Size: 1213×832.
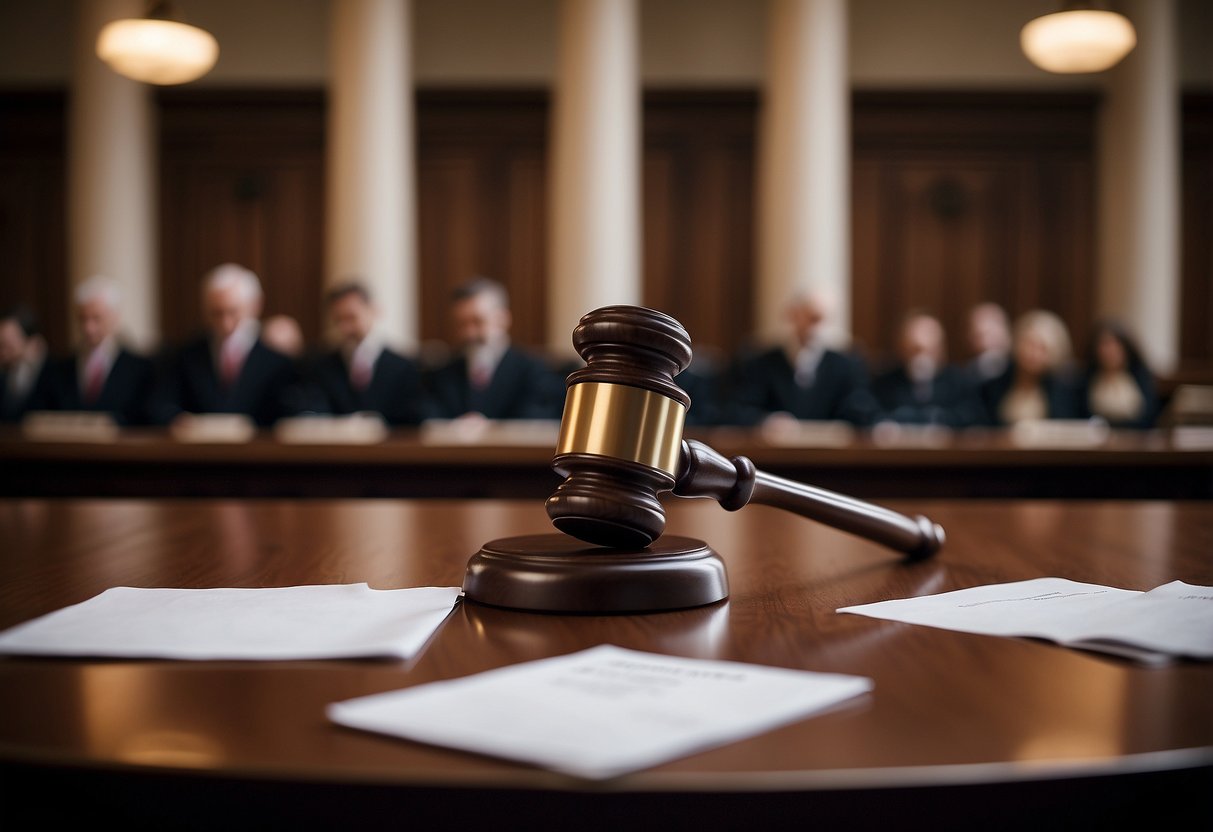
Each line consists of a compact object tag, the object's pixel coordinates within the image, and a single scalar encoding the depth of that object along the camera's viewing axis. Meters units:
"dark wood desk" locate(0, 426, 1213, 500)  3.19
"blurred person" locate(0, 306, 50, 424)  6.37
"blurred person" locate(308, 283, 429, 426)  6.28
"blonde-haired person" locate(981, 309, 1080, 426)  6.69
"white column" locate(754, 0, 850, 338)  7.92
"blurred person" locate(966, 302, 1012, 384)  7.86
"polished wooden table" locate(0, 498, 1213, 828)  0.46
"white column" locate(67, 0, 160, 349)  8.12
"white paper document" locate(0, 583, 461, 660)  0.68
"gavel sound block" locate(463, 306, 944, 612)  0.83
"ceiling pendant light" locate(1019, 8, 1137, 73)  5.14
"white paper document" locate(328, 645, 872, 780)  0.48
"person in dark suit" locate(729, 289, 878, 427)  6.55
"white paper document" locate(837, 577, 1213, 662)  0.70
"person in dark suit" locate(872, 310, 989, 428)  6.88
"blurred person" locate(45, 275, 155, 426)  6.24
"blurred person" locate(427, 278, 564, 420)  6.15
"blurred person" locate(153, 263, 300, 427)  5.99
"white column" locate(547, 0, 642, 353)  7.76
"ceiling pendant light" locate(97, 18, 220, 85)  5.01
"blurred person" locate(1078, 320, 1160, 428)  6.56
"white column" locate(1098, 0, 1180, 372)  8.58
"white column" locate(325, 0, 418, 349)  7.84
